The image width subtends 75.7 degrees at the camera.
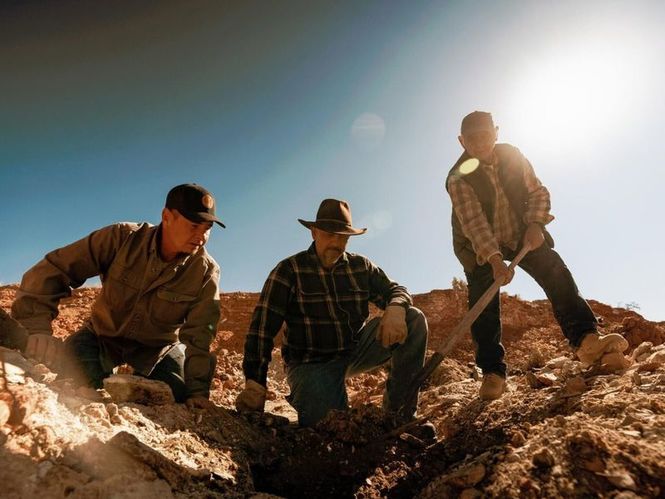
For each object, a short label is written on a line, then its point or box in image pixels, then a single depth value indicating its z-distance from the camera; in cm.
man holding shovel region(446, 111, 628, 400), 304
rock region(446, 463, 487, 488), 165
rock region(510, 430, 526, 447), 186
